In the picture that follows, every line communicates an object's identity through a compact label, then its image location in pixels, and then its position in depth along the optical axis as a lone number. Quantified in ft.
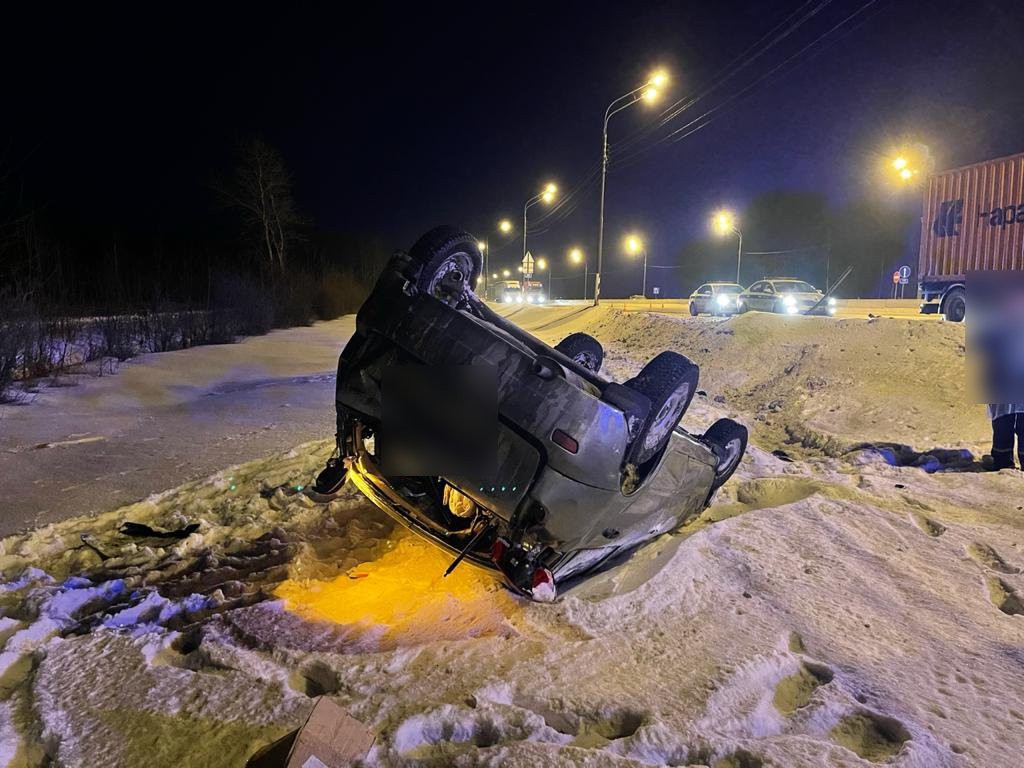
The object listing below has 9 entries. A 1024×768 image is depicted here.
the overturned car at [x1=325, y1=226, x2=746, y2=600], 9.52
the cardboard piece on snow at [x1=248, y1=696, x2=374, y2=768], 6.73
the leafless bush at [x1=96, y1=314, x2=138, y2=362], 42.75
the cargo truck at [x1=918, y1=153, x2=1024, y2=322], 55.52
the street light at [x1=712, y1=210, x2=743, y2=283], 165.58
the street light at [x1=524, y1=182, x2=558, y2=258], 139.85
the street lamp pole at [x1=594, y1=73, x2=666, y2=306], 75.46
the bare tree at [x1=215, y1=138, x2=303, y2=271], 128.57
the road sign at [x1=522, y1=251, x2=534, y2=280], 124.16
